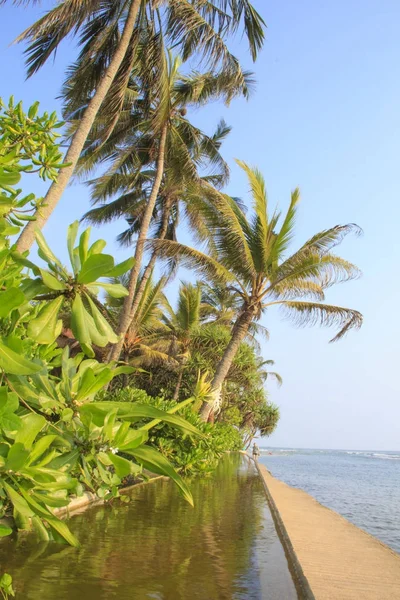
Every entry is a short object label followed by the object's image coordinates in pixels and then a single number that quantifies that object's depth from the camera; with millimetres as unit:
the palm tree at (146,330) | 16875
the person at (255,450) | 29266
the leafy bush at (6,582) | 1517
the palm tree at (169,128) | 11578
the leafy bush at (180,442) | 8594
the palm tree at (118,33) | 8906
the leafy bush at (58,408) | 1326
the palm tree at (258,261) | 11812
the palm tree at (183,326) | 18938
